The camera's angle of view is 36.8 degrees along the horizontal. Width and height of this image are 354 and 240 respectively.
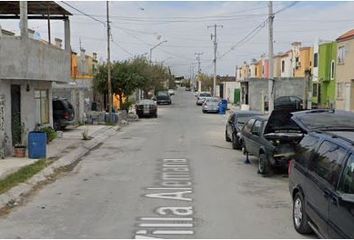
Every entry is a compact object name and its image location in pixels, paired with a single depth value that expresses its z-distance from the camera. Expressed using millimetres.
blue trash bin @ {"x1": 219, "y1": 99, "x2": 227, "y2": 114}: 52438
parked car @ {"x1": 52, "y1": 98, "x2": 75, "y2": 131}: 27922
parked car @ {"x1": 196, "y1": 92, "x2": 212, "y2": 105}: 70644
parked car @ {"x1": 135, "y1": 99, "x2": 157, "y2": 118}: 43781
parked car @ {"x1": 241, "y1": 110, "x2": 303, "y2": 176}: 13734
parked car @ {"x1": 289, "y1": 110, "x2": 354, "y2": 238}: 6346
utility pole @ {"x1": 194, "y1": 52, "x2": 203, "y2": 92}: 133750
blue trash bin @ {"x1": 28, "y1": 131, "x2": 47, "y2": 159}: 17312
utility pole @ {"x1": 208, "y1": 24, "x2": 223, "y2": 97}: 80162
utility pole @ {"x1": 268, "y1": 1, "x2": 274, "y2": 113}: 30188
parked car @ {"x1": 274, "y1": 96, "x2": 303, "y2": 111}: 41431
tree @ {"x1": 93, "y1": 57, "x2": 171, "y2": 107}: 41594
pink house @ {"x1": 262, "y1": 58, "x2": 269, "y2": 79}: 70200
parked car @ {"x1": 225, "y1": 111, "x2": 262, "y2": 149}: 21141
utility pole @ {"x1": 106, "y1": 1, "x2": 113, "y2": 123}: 37588
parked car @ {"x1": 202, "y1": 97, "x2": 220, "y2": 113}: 52062
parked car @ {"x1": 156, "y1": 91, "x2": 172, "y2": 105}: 71375
